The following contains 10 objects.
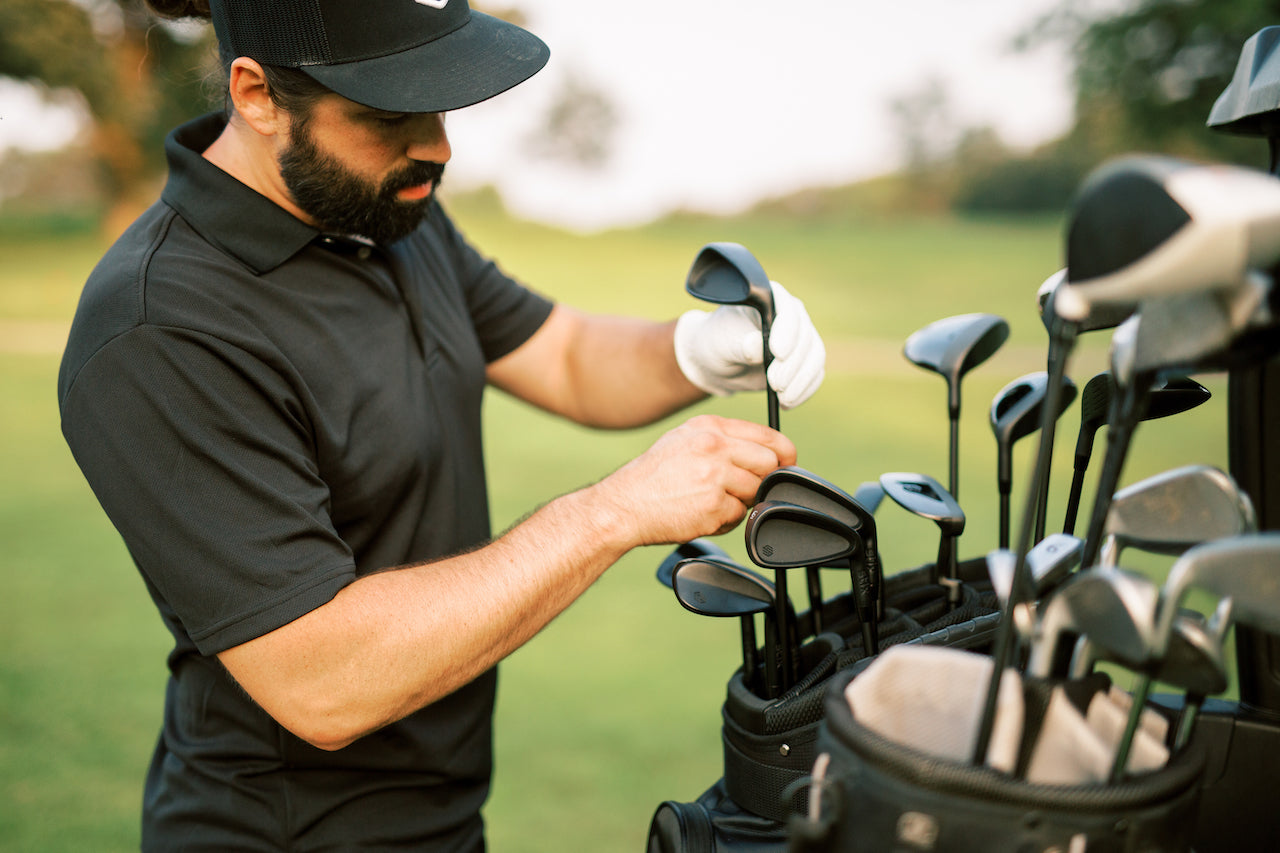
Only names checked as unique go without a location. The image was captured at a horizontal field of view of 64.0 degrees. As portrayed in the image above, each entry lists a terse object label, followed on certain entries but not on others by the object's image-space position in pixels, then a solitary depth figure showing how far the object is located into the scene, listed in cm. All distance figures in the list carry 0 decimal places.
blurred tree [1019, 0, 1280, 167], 1498
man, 121
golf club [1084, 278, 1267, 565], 65
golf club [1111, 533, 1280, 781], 68
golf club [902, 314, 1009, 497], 134
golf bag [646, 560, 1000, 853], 105
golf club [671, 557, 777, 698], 116
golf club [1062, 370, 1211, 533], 107
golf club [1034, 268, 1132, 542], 75
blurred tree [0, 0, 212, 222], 1619
